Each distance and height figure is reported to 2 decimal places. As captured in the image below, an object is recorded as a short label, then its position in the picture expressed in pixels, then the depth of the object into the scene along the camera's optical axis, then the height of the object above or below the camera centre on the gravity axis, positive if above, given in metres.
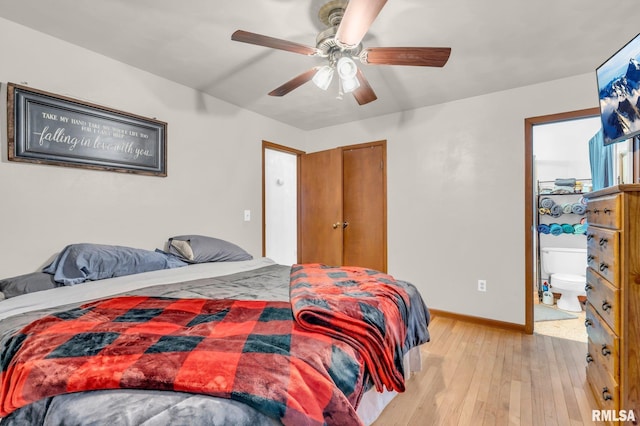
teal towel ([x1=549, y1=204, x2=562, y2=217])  3.83 +0.02
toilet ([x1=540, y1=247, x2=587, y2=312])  3.38 -0.76
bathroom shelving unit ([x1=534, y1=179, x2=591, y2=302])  3.85 -0.14
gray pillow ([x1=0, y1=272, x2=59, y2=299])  1.60 -0.39
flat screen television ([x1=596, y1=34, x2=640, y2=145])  1.52 +0.67
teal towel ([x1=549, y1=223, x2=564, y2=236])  3.81 -0.23
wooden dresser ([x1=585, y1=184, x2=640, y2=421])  1.34 -0.42
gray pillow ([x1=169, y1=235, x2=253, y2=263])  2.36 -0.30
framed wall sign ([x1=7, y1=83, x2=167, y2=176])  1.84 +0.57
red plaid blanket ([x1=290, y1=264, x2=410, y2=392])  1.06 -0.41
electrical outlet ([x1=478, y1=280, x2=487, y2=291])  2.99 -0.75
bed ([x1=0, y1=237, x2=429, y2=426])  0.68 -0.42
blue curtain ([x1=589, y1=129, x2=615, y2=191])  2.94 +0.52
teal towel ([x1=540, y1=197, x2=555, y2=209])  3.89 +0.12
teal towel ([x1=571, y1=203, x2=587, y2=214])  3.71 +0.04
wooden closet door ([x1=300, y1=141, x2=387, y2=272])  3.66 +0.09
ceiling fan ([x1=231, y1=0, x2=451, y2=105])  1.46 +0.89
